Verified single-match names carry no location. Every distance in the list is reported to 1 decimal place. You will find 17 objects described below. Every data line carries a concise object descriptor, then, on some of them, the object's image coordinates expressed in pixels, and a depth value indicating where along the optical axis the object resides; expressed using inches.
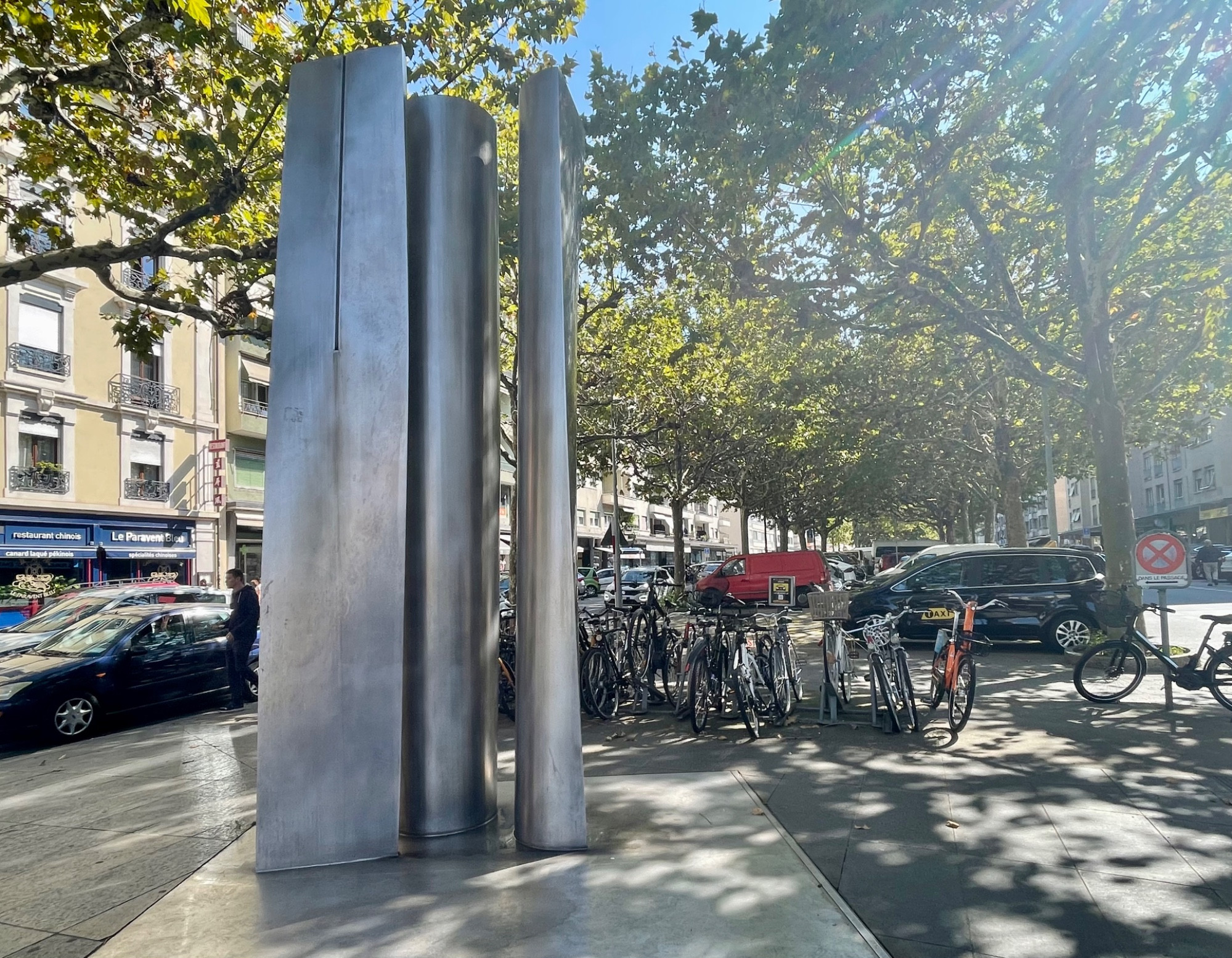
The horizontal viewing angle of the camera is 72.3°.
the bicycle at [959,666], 293.6
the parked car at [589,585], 1323.8
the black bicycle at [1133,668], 308.7
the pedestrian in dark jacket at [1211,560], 1178.0
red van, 1024.9
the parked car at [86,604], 448.1
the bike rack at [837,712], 300.2
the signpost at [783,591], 349.7
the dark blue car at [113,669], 348.8
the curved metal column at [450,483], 197.0
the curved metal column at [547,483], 181.9
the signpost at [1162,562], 366.0
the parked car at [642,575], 1115.8
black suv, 523.8
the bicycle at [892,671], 297.2
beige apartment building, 913.5
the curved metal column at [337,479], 174.6
